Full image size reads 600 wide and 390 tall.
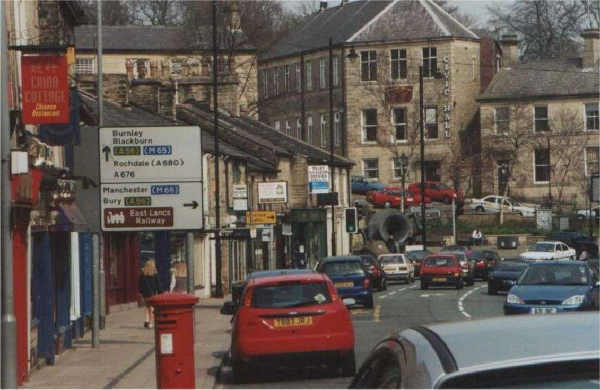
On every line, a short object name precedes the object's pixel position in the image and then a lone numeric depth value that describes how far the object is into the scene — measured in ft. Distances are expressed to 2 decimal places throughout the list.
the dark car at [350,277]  123.24
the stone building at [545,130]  301.02
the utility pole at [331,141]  191.54
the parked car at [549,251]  209.67
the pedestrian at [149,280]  110.32
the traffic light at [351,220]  181.16
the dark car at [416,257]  214.69
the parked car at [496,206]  283.18
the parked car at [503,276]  151.74
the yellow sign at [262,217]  150.41
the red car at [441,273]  167.63
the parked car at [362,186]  299.38
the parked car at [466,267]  178.76
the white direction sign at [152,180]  70.13
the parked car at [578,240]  231.30
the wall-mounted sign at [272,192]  165.37
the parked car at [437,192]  285.02
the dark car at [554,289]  86.12
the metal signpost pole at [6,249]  50.14
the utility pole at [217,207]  147.03
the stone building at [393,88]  314.96
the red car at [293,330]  64.85
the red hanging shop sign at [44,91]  63.21
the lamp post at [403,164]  235.89
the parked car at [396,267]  196.03
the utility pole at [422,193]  235.03
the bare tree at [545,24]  338.32
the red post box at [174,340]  51.24
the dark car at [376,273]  167.84
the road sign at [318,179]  184.55
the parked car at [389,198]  279.08
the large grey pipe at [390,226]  233.55
